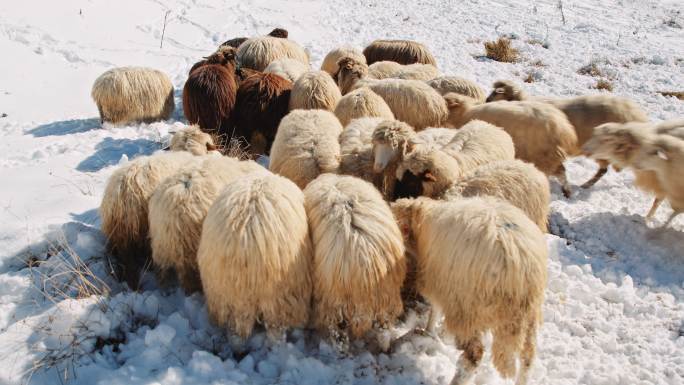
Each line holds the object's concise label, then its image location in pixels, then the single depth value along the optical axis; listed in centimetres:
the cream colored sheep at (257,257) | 312
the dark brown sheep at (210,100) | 641
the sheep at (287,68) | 743
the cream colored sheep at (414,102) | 631
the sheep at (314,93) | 614
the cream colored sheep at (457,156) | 432
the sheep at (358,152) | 463
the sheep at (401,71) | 760
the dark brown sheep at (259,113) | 643
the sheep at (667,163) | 521
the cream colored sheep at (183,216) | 356
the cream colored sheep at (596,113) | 639
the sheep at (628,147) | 548
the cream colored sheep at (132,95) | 687
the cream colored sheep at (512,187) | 426
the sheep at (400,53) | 938
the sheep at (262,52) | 856
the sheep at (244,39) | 984
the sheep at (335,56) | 859
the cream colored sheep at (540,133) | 592
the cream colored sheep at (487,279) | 298
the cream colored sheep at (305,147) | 459
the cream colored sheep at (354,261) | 318
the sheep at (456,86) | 724
